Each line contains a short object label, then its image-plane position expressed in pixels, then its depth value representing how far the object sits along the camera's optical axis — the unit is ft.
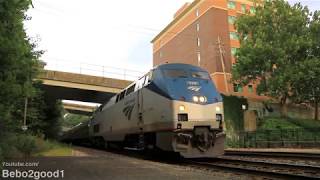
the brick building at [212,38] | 204.03
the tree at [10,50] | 30.22
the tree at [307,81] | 147.74
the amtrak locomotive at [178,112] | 51.44
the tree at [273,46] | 152.46
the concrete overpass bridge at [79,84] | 136.46
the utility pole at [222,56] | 191.42
